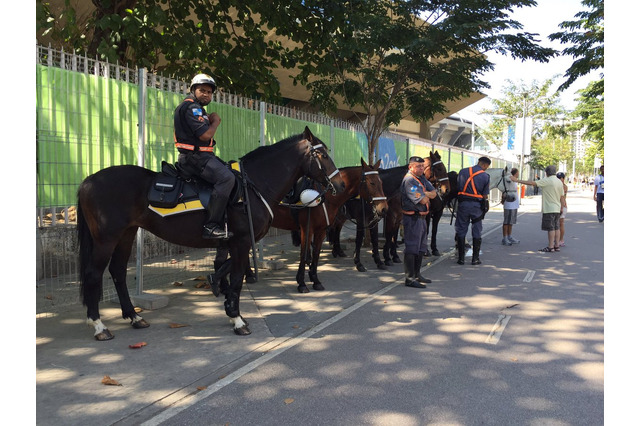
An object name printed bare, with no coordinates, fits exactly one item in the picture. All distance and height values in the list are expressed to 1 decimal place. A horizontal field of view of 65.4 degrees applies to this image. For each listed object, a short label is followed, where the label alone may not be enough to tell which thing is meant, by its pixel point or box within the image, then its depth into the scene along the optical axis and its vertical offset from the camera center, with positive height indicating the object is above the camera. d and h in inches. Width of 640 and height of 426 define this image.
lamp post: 1114.4 +148.3
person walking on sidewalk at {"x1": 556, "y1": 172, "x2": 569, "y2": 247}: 544.9 -16.6
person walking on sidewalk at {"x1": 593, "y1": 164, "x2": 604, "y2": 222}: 794.1 +6.5
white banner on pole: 1116.8 +146.4
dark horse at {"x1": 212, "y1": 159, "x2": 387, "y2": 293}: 327.6 -12.2
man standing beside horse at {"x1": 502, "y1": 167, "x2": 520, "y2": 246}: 542.9 -10.3
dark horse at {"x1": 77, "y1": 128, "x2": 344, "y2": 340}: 223.8 -9.2
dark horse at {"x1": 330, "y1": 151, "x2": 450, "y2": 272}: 402.3 -16.7
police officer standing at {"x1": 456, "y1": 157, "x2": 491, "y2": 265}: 422.6 -1.0
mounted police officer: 224.4 +22.7
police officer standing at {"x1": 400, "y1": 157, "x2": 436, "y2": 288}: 330.3 -11.6
